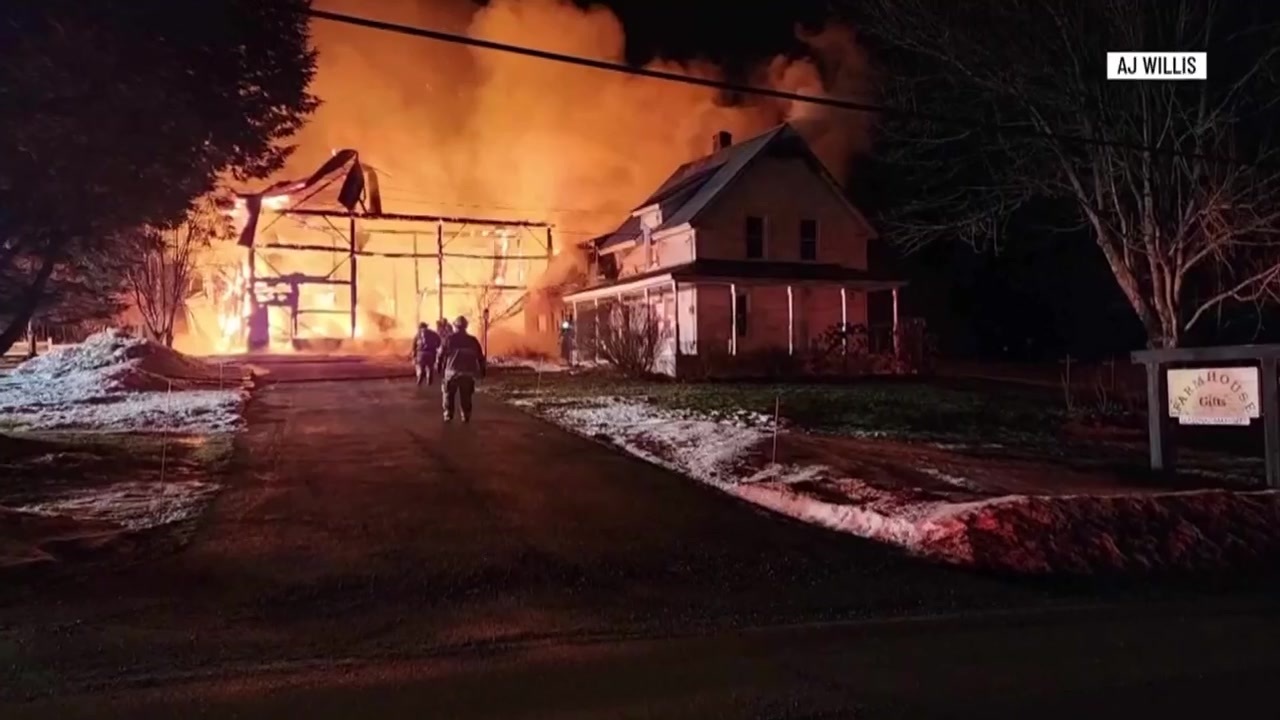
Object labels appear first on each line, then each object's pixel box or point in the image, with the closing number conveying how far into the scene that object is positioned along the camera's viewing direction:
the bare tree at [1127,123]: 17.28
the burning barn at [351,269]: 40.16
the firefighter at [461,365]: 15.77
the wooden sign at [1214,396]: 11.39
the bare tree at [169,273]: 34.12
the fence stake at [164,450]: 12.03
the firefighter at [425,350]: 21.70
